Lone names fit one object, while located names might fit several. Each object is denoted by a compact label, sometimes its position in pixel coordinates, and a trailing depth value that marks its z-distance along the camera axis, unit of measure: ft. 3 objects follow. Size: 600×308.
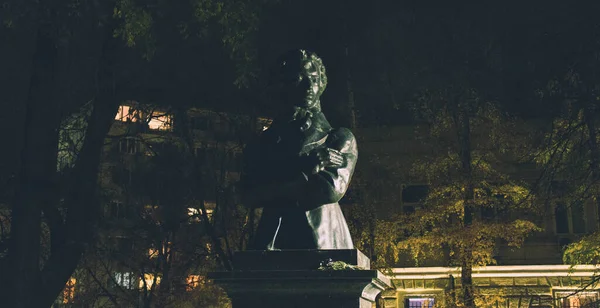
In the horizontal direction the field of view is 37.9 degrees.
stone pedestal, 21.97
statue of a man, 23.56
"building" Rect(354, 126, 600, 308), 92.73
